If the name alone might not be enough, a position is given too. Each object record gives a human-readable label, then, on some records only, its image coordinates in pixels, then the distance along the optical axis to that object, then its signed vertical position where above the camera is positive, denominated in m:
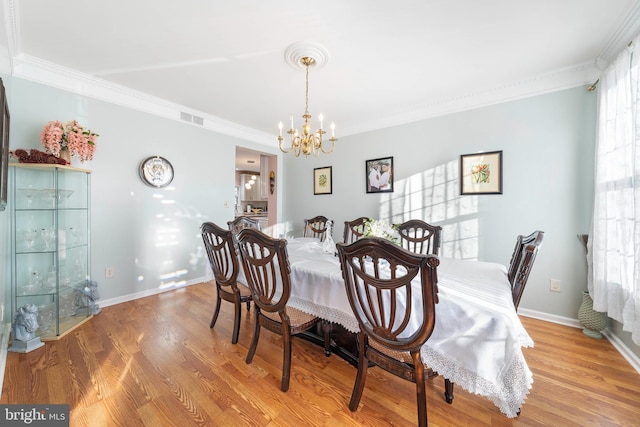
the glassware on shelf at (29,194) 2.31 +0.10
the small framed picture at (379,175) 3.65 +0.53
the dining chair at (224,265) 1.98 -0.50
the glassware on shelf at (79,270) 2.62 -0.69
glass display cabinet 2.29 -0.40
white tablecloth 1.07 -0.59
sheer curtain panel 1.69 +0.13
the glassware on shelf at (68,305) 2.45 -1.00
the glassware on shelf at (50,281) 2.35 -0.73
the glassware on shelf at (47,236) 2.34 -0.30
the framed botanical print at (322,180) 4.35 +0.52
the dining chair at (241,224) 3.11 -0.20
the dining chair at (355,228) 3.18 -0.24
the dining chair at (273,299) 1.54 -0.64
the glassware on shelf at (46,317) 2.23 -1.02
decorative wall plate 3.17 +0.46
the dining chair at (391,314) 1.10 -0.54
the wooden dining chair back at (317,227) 3.79 -0.28
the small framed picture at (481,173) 2.83 +0.46
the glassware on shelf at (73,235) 2.57 -0.32
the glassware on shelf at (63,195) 2.44 +0.11
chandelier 2.27 +0.69
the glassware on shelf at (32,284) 2.34 -0.76
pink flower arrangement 2.26 +0.62
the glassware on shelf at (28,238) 2.33 -0.31
